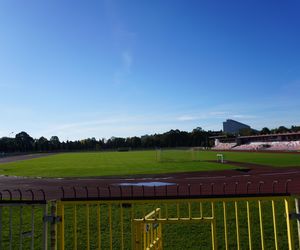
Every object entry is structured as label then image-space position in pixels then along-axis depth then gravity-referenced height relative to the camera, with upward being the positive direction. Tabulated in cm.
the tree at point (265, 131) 10529 +363
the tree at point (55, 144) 10571 +145
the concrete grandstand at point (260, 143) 5265 -42
